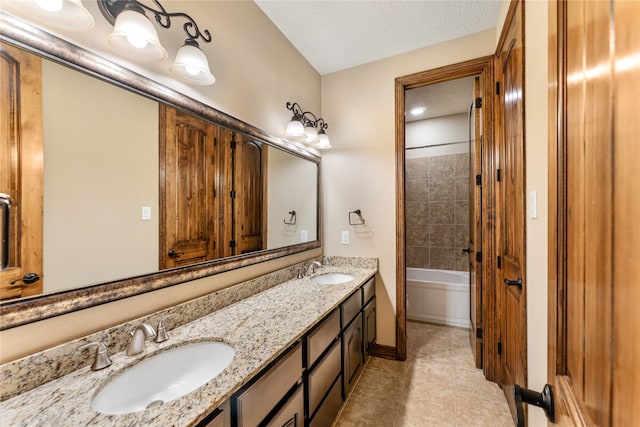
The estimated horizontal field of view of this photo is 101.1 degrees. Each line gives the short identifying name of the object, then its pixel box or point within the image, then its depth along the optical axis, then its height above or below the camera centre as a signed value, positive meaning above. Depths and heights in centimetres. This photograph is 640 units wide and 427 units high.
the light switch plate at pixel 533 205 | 113 +3
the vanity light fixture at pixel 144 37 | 95 +68
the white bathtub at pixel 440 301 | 298 -104
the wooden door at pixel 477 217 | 211 -4
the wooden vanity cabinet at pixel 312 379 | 88 -75
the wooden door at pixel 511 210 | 134 +1
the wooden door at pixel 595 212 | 31 +0
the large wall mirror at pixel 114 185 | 81 +11
